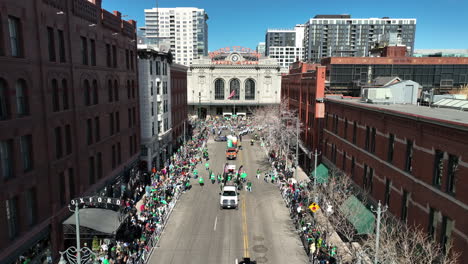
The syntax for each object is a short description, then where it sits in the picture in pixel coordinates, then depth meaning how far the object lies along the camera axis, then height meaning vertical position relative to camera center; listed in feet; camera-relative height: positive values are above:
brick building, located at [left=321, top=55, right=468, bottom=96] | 189.57 +11.43
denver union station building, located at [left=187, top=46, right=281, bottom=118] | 360.07 +7.72
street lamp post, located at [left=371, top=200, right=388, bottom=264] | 50.03 -23.49
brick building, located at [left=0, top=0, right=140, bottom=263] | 54.19 -5.48
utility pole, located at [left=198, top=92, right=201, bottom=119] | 340.49 -16.68
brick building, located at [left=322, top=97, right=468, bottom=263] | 49.98 -14.54
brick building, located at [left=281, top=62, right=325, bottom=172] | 135.54 -6.69
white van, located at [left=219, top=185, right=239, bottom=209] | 107.55 -36.02
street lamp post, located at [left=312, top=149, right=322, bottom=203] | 94.32 -30.63
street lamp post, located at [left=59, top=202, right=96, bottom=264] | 68.18 -36.20
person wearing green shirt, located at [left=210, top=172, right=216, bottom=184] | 139.76 -38.04
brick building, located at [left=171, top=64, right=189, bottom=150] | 188.85 -7.97
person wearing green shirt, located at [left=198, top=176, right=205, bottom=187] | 135.16 -37.84
